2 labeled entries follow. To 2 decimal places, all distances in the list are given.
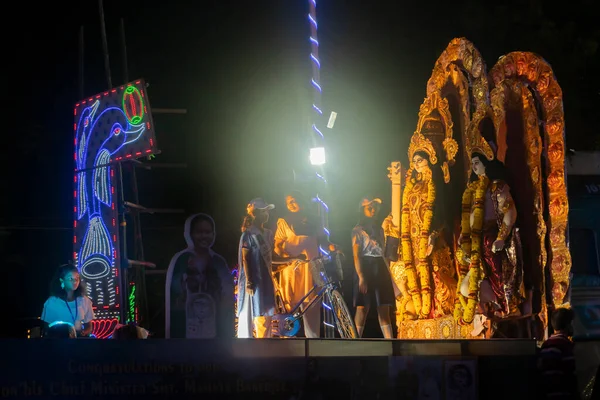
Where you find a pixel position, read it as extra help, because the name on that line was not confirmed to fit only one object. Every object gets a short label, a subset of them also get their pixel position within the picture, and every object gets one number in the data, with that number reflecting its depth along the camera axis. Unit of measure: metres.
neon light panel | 13.16
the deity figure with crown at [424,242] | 12.33
